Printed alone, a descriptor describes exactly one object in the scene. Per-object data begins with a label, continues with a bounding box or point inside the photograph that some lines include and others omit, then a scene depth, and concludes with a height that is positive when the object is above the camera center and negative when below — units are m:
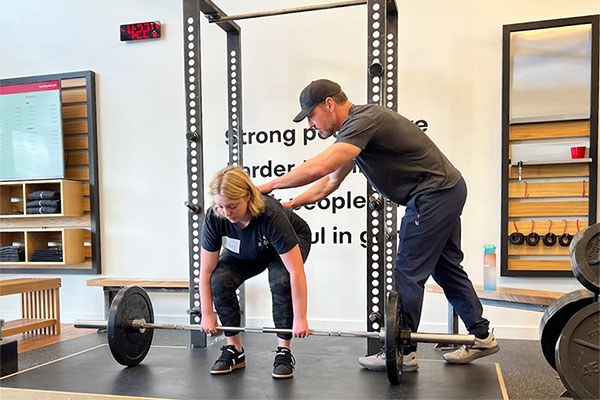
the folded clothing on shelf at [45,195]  4.05 -0.12
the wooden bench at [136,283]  3.63 -0.82
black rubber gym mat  1.94 -0.91
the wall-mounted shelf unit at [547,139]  3.23 +0.27
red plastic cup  3.18 +0.18
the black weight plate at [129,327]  2.22 -0.72
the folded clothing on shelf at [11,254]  4.17 -0.65
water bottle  3.17 -0.63
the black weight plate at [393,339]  1.85 -0.63
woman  2.03 -0.38
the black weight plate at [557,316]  1.87 -0.57
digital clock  4.04 +1.30
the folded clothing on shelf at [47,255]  4.11 -0.65
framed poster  4.05 +0.44
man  2.03 +0.00
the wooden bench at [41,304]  3.64 -1.00
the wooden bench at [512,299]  2.78 -0.75
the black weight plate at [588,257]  1.83 -0.32
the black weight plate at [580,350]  1.70 -0.64
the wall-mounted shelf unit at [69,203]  4.10 -0.20
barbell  1.89 -0.69
